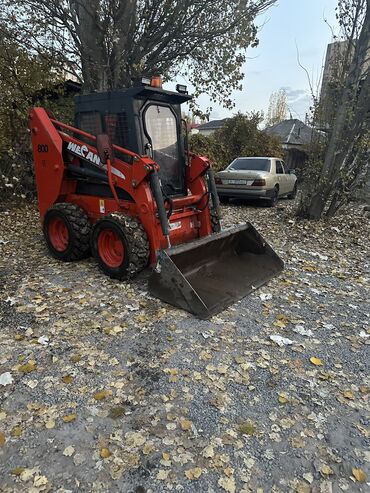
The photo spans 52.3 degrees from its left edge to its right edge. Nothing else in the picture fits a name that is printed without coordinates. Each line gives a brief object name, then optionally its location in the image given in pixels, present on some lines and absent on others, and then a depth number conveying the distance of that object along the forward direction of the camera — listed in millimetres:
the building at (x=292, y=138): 24822
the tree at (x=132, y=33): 9266
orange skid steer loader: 4660
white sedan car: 11164
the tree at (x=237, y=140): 16781
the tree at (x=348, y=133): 8500
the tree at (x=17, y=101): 8992
